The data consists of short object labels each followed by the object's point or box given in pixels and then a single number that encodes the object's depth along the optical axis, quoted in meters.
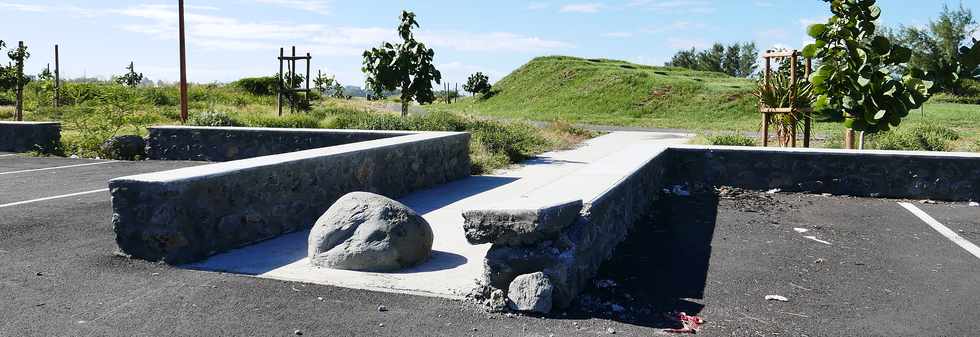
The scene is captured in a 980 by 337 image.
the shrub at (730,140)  15.09
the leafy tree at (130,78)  60.41
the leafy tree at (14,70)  28.33
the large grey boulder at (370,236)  6.08
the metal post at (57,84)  33.47
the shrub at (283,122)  19.03
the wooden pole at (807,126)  14.16
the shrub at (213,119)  17.92
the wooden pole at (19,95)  26.45
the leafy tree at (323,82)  60.11
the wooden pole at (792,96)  14.23
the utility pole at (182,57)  21.62
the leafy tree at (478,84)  65.44
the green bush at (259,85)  48.59
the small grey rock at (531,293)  5.05
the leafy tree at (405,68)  20.20
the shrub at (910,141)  14.64
